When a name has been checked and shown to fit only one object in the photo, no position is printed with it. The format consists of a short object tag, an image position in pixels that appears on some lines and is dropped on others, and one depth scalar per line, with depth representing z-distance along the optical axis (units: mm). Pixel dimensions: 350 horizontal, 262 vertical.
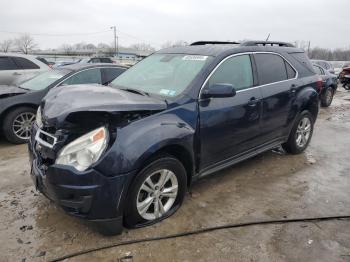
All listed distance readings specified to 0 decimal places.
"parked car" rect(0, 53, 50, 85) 9609
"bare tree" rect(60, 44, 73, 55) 67212
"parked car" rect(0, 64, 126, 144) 6137
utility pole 68838
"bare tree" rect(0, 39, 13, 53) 75562
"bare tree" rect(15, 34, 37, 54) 83700
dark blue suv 2922
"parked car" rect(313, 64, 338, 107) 11571
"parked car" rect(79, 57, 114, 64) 22559
